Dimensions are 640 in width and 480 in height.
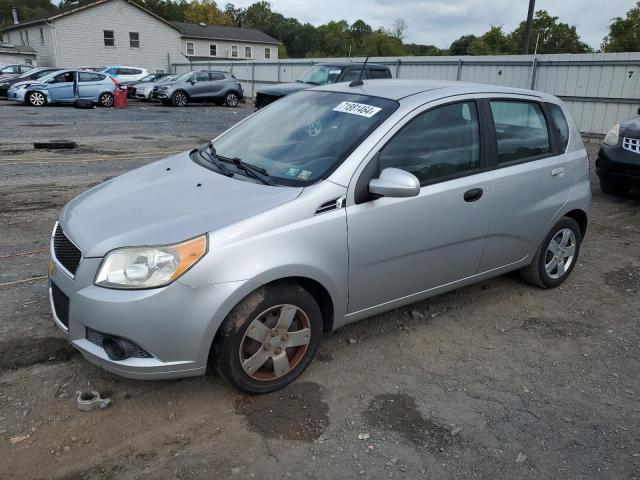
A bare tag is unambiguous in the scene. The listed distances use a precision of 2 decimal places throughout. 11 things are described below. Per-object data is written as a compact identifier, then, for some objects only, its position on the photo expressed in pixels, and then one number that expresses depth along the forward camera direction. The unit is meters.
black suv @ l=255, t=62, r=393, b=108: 14.30
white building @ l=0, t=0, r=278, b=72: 38.69
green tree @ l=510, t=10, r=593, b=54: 56.88
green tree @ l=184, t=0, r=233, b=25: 74.19
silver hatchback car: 2.76
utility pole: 21.28
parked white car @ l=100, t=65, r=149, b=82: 28.98
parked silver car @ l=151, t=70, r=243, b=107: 23.78
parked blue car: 20.73
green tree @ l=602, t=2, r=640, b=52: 44.31
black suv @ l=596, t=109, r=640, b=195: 7.57
